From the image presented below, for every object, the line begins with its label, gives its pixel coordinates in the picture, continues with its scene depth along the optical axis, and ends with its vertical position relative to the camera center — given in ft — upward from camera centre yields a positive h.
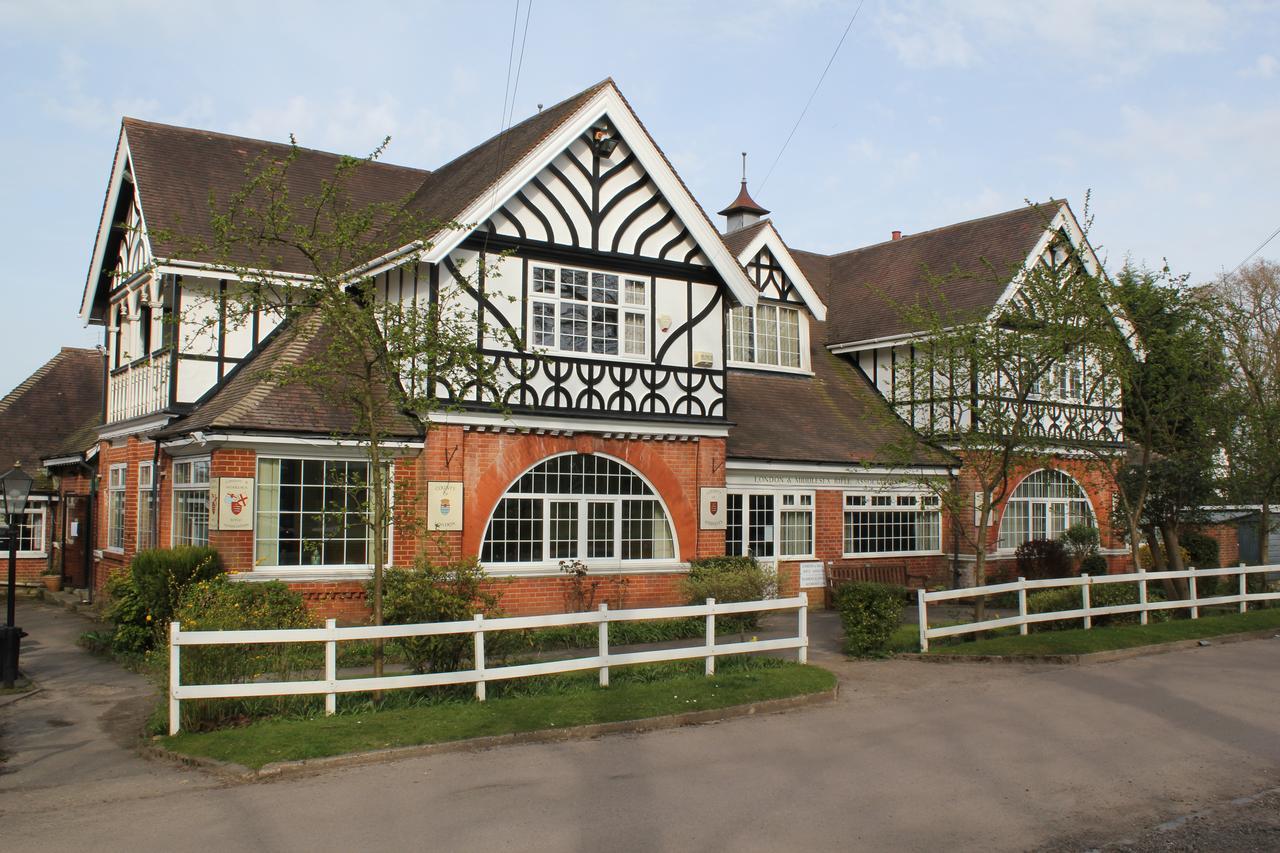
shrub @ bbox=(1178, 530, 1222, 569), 92.58 -3.07
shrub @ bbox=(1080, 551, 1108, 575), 81.76 -3.85
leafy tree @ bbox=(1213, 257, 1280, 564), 69.10 +4.70
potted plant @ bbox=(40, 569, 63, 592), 79.77 -4.40
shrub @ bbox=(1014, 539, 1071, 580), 78.95 -3.33
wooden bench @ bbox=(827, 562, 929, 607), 73.31 -4.11
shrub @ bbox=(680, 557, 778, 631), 56.39 -3.62
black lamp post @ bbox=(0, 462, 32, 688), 43.32 -1.11
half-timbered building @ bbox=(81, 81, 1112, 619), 54.60 +5.94
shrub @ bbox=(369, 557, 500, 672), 38.63 -3.30
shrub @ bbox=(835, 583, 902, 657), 50.49 -4.70
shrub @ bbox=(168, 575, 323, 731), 33.76 -4.46
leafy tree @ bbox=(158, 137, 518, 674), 35.47 +6.30
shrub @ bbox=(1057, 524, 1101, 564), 83.97 -2.11
